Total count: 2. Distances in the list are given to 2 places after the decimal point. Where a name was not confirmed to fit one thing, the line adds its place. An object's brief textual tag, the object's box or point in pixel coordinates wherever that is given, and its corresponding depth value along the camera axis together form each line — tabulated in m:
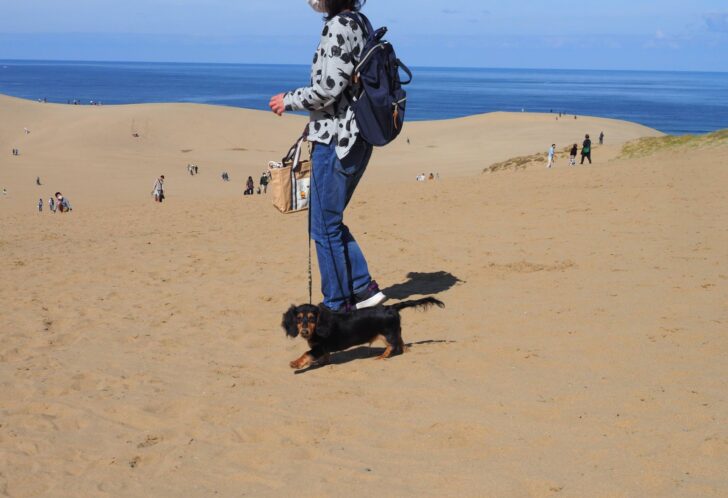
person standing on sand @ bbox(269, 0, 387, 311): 5.74
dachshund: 5.30
